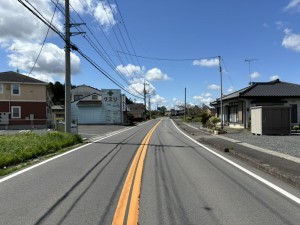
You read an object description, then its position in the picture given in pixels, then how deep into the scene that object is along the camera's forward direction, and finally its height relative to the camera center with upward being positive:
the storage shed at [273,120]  16.74 -0.49
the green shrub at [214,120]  22.66 -0.66
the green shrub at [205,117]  26.98 -0.41
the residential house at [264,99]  22.20 +1.54
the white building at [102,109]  40.62 +0.88
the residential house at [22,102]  26.91 +1.52
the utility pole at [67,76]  13.86 +2.35
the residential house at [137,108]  94.32 +2.61
